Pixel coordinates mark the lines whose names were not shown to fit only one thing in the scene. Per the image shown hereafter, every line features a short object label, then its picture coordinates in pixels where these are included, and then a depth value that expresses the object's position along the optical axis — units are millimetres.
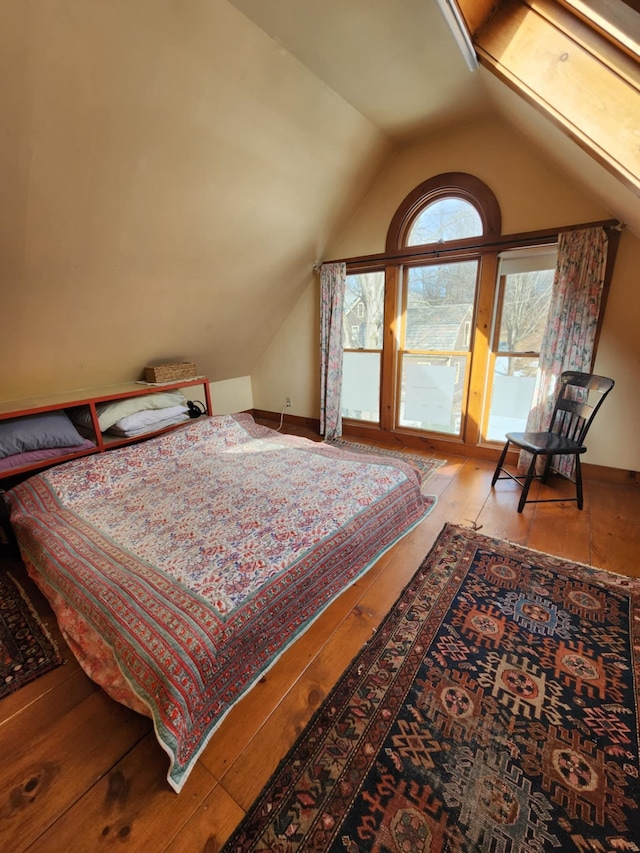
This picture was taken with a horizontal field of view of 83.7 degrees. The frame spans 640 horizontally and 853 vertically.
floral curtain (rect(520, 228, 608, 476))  2486
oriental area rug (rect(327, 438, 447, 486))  3086
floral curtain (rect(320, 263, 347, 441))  3615
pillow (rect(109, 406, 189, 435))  2793
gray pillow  2195
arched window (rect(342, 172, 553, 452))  2988
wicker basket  3133
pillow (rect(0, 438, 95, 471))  2186
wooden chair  2312
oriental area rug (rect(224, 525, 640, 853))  906
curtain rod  2467
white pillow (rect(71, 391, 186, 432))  2725
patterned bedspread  1091
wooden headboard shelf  2266
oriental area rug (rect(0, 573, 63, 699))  1319
